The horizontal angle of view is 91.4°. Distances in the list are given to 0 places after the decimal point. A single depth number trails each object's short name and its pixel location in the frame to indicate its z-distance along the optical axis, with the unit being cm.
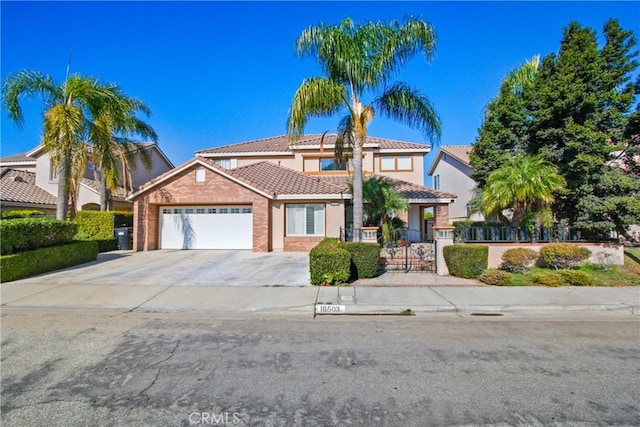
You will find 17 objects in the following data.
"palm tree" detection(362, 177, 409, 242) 1506
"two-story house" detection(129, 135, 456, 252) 1659
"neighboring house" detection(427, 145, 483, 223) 2365
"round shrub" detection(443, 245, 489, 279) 988
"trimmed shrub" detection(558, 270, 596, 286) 908
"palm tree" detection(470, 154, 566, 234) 1069
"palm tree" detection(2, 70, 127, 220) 1180
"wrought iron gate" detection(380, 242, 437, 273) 1107
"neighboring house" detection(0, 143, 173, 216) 1995
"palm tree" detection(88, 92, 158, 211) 1352
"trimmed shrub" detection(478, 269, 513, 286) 912
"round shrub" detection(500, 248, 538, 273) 1000
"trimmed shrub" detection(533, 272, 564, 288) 898
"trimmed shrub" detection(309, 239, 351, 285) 903
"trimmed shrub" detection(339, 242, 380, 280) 988
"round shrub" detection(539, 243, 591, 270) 1007
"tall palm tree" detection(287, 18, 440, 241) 1101
